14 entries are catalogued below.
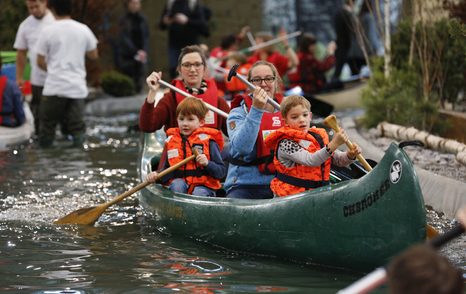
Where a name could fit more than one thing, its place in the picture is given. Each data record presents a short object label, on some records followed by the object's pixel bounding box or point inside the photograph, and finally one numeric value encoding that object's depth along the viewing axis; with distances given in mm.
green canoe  6930
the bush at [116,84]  21844
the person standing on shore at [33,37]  14846
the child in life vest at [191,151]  9172
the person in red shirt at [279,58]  19188
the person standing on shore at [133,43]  22875
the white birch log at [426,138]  11344
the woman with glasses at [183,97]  10047
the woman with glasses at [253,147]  8469
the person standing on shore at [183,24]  21906
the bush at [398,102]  13273
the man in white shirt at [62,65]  14141
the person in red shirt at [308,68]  20344
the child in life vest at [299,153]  7867
